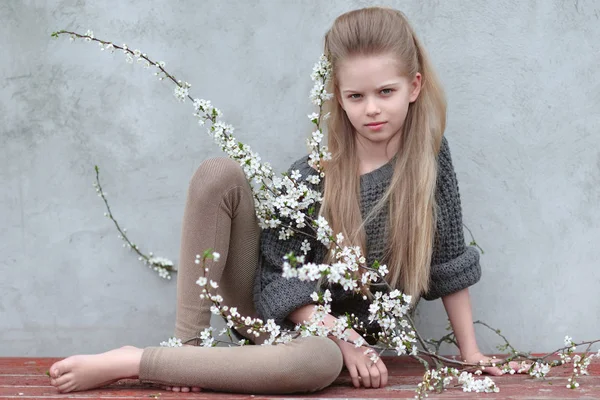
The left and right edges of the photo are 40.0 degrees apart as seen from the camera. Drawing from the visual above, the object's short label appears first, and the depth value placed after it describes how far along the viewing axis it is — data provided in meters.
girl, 2.06
